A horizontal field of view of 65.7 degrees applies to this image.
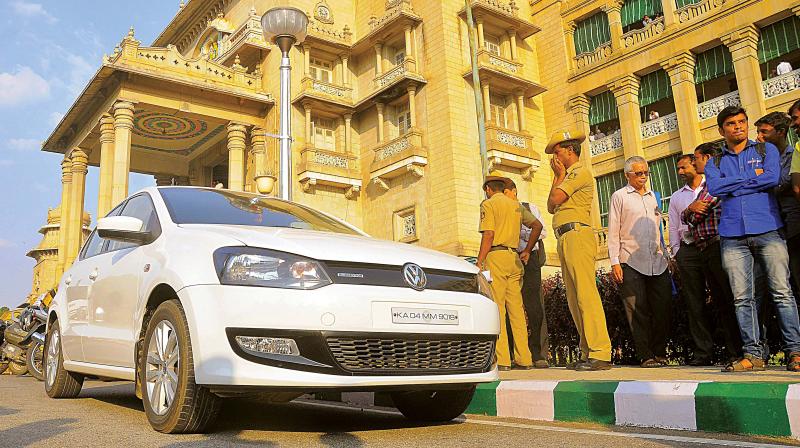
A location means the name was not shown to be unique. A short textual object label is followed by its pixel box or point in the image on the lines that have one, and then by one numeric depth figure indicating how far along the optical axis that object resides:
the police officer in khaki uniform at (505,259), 5.91
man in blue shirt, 4.38
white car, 2.89
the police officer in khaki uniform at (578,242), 5.17
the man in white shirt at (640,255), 5.84
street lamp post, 9.49
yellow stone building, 20.16
